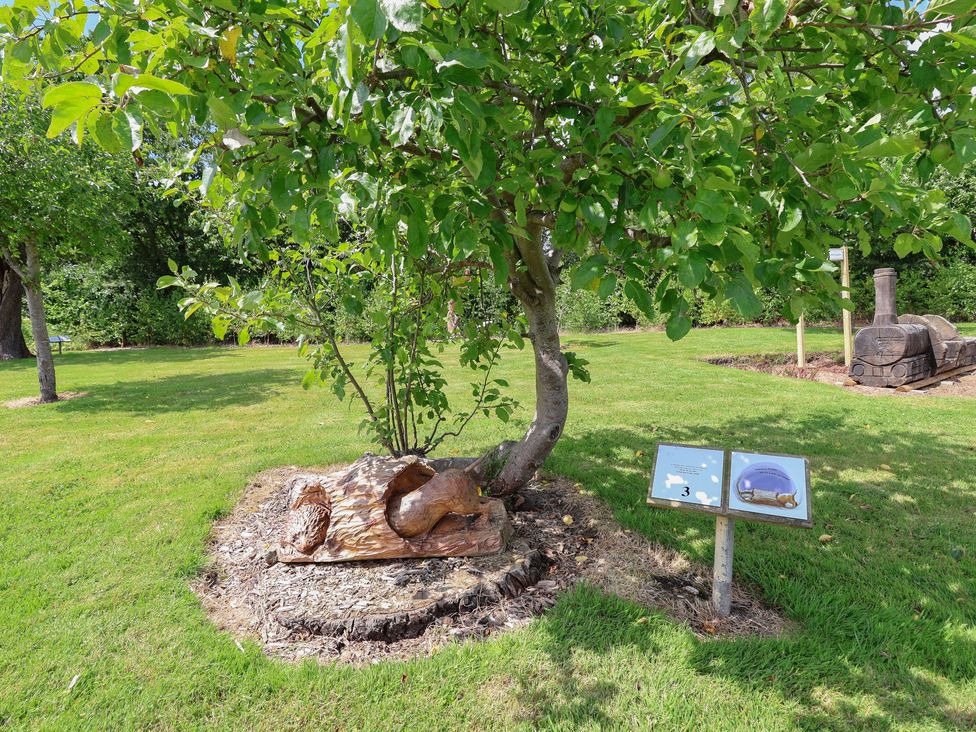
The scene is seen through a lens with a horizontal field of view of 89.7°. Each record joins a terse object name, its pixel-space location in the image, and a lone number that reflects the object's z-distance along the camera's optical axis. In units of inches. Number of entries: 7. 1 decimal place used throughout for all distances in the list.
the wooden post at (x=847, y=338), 348.8
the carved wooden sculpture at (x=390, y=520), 121.0
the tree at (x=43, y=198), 281.9
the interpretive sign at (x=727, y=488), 90.7
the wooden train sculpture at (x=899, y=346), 305.7
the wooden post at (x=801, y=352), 373.1
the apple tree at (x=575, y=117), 52.4
